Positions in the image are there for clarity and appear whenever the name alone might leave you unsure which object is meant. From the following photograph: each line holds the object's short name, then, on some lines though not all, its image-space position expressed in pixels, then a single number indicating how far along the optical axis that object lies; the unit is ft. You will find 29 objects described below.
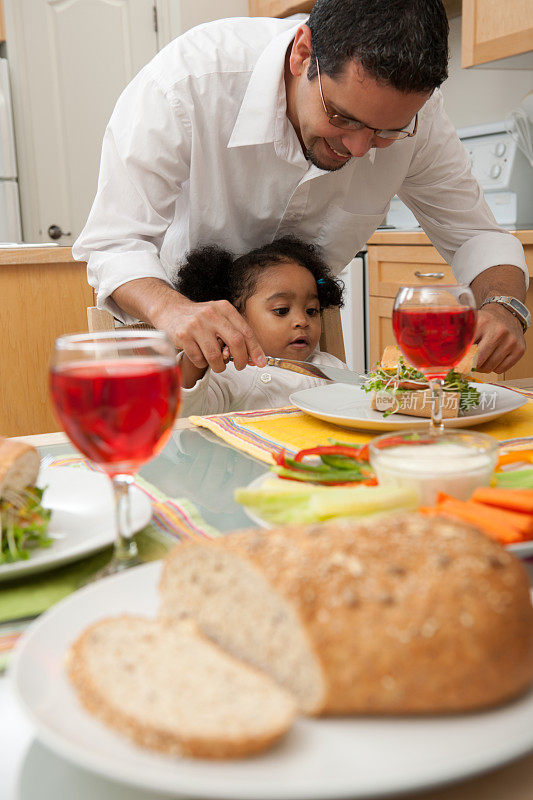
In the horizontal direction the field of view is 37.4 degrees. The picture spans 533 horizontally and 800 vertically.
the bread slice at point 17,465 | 2.23
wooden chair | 6.88
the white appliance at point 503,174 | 11.71
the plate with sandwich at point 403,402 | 3.70
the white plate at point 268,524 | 2.00
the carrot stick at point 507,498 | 2.11
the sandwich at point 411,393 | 3.87
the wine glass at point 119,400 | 1.86
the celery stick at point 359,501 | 2.05
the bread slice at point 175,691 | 1.20
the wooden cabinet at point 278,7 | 14.32
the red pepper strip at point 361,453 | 3.03
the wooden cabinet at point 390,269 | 11.57
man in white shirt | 4.77
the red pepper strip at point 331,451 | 3.05
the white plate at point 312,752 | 1.16
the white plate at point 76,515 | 2.09
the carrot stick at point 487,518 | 2.02
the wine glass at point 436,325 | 3.35
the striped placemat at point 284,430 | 3.60
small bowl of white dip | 2.31
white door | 15.80
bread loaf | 1.34
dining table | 1.32
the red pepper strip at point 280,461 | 2.89
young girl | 6.53
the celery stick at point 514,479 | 2.53
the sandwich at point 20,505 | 2.13
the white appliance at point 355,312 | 13.28
